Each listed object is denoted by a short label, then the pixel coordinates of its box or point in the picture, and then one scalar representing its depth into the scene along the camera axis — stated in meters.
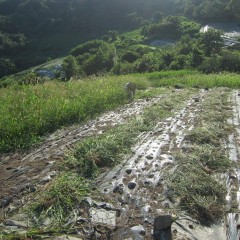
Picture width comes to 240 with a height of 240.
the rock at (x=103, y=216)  3.25
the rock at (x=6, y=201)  3.60
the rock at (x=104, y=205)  3.50
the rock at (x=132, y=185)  3.93
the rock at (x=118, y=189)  3.85
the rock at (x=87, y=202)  3.51
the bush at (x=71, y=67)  26.63
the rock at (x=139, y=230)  3.11
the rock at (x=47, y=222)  3.17
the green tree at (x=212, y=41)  28.08
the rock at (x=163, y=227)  3.01
